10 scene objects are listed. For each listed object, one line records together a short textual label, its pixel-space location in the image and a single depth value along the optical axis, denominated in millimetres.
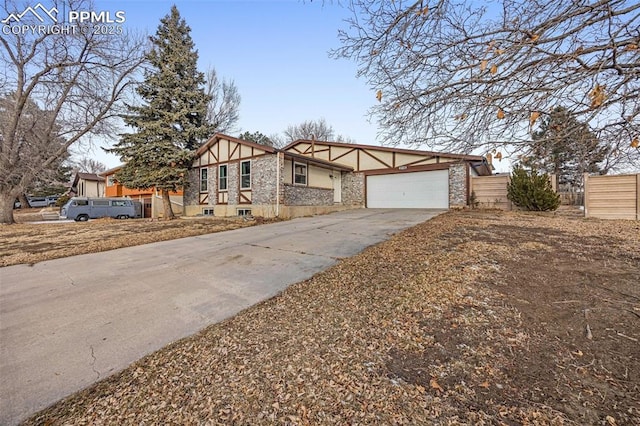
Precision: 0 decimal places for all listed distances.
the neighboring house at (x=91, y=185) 27859
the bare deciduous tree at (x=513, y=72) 2209
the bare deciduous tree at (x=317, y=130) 34250
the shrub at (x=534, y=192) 11516
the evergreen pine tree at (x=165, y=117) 13539
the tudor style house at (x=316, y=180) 13078
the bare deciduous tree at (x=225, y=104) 22766
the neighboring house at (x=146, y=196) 18084
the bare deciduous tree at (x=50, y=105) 12709
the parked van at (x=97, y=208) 16797
